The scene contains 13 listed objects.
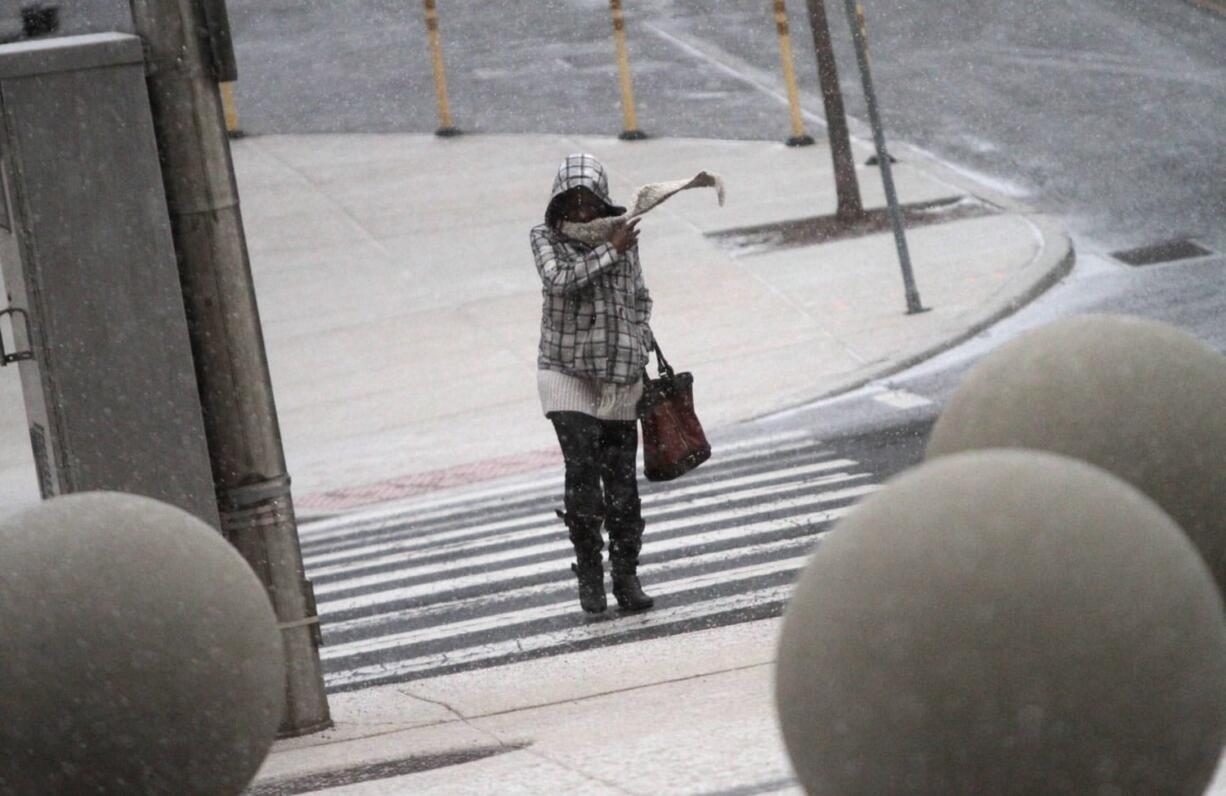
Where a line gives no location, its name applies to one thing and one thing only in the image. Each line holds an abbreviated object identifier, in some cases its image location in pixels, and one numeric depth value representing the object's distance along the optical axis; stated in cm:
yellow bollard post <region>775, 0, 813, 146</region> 4631
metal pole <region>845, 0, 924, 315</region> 3256
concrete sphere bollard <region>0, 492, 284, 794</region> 973
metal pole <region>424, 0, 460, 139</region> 5103
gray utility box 1384
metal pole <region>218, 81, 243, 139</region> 5319
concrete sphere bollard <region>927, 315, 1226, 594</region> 1012
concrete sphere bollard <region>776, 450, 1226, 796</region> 752
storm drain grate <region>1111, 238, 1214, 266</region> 3441
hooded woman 1725
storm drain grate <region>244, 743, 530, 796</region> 1242
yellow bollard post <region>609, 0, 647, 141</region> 4800
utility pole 1413
